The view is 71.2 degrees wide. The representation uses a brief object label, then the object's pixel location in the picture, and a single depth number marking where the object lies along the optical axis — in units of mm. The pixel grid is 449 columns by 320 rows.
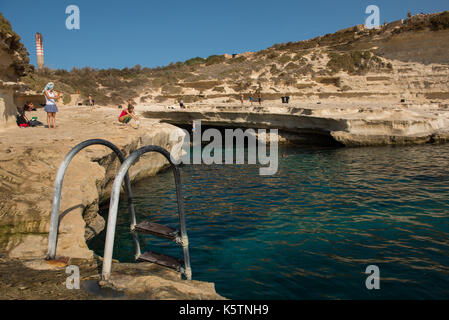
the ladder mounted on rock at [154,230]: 3301
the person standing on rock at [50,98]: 9289
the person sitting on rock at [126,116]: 11664
